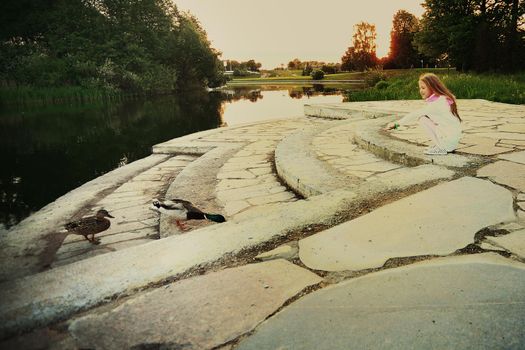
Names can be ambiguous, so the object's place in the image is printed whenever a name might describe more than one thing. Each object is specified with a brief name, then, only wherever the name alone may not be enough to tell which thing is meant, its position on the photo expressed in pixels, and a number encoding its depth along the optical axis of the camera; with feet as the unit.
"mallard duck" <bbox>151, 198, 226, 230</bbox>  9.05
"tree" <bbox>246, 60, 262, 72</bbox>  379.35
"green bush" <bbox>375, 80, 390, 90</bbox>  54.63
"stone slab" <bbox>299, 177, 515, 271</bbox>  5.69
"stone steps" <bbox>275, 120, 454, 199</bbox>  9.18
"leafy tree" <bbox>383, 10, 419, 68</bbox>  162.50
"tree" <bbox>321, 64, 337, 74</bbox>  224.53
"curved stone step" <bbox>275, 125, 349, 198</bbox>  10.23
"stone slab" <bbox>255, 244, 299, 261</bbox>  5.95
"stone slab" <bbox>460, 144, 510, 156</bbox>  11.18
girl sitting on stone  11.48
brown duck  9.20
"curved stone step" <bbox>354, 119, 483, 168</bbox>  10.44
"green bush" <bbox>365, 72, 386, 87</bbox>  67.93
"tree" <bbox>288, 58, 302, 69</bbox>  382.46
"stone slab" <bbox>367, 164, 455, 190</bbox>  8.97
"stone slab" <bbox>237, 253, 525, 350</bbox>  3.76
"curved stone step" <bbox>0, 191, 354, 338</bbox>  4.70
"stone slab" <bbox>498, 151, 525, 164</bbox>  10.11
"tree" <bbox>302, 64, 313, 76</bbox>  242.37
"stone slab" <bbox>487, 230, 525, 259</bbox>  5.49
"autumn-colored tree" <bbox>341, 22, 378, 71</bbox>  186.60
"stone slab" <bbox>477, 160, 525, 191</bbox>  8.37
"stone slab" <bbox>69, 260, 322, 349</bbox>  4.08
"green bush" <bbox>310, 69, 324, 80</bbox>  176.65
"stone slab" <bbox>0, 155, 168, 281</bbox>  8.45
